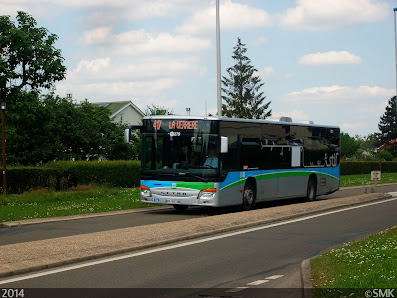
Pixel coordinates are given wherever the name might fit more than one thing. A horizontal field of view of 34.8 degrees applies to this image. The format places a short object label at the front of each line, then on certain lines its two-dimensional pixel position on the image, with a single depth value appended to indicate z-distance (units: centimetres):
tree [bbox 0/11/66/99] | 3316
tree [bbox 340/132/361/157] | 13505
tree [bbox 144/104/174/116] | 6438
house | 8138
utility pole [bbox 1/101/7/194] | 2583
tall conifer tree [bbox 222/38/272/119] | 8681
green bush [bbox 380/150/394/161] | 8604
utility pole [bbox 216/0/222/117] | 2916
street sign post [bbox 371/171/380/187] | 3112
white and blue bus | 1912
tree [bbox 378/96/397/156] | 13425
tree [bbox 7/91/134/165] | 3358
